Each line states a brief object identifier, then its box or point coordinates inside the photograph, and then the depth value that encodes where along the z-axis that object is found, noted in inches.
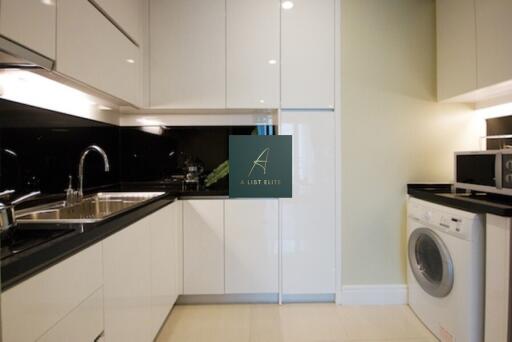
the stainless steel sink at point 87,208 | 59.2
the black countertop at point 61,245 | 30.0
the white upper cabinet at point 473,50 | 65.7
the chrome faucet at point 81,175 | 72.3
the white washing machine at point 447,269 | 62.2
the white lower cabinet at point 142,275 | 50.7
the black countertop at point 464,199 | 57.7
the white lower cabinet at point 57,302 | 30.1
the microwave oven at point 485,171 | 61.5
